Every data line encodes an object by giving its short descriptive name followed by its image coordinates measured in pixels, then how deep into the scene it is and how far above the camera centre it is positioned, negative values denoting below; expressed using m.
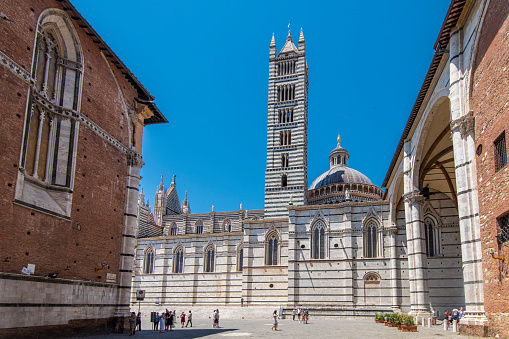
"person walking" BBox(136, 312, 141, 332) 22.64 -2.49
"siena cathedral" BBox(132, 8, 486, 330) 21.95 +2.85
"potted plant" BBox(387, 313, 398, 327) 23.52 -2.29
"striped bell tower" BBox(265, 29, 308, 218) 46.69 +14.80
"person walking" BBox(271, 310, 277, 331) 22.80 -2.42
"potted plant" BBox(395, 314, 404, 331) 21.20 -2.11
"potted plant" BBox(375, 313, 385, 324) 28.38 -2.65
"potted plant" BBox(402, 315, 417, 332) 20.27 -2.16
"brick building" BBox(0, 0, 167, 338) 13.66 +3.36
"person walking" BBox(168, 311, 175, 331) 23.81 -2.49
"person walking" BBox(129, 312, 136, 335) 18.80 -2.12
